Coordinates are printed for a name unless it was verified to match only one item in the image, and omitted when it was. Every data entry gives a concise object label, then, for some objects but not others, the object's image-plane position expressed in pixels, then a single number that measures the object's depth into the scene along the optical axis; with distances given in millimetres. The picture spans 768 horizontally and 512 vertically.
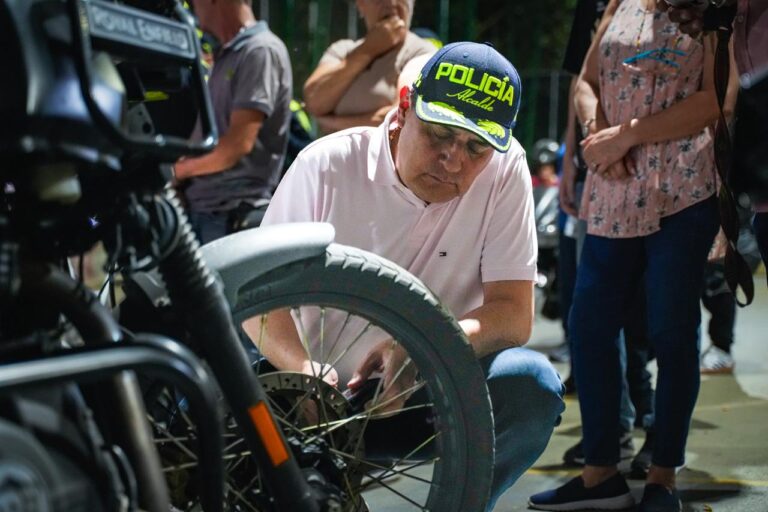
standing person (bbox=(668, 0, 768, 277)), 2443
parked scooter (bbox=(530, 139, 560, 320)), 6754
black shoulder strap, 2637
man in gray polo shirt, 3867
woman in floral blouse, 2906
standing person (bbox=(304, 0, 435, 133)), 3689
